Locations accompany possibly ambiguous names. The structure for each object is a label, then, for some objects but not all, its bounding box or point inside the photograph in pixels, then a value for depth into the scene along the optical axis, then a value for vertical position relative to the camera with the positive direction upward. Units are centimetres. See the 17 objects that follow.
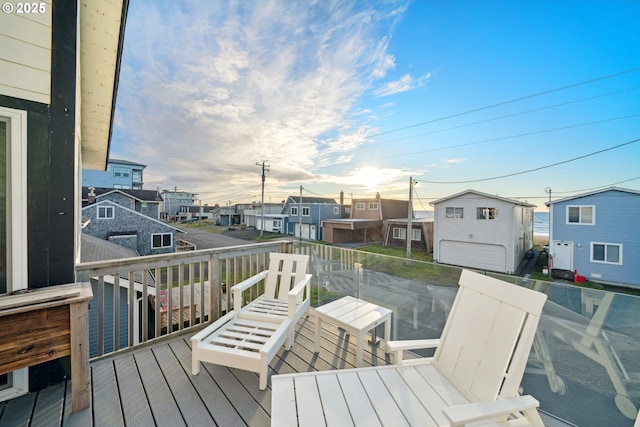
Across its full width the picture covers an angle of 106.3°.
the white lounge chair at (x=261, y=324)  198 -117
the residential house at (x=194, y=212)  4763 -28
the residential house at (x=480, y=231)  1231 -108
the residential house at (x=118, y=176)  2852 +431
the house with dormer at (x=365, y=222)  2029 -87
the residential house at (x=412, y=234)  1791 -175
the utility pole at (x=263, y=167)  2233 +416
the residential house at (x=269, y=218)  2636 -79
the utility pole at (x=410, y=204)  1338 +42
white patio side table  227 -111
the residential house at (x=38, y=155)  171 +43
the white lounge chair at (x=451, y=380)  122 -104
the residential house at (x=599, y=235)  1016 -107
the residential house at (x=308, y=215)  2317 -37
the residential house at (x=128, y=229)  1327 -104
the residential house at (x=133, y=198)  1635 +97
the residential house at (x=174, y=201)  4942 +220
